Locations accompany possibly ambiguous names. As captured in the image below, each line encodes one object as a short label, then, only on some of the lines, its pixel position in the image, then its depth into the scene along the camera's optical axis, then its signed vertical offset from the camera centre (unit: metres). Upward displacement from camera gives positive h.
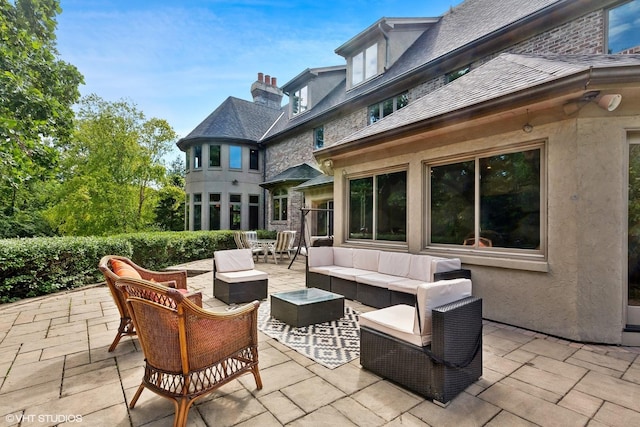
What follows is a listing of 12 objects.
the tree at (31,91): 5.92 +2.67
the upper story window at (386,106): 9.19 +3.62
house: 3.40 +0.72
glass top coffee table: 3.88 -1.21
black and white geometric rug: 3.09 -1.44
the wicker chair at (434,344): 2.26 -1.03
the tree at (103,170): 11.09 +1.81
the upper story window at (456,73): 7.71 +3.85
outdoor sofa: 4.41 -0.97
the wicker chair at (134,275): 3.13 -0.83
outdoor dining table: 9.96 -0.91
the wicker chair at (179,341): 1.99 -0.88
